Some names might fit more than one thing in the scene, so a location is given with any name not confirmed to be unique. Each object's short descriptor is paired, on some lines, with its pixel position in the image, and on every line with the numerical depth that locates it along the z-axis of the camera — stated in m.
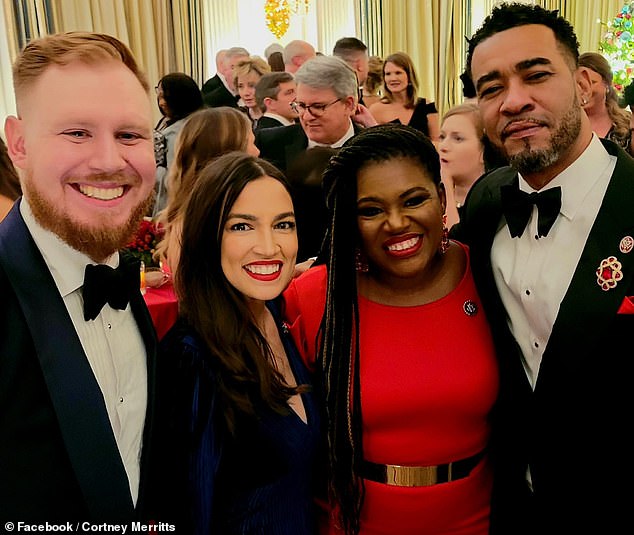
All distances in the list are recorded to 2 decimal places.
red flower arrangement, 3.21
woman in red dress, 1.52
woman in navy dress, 1.33
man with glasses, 3.24
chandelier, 8.91
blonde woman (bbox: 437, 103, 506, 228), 3.18
